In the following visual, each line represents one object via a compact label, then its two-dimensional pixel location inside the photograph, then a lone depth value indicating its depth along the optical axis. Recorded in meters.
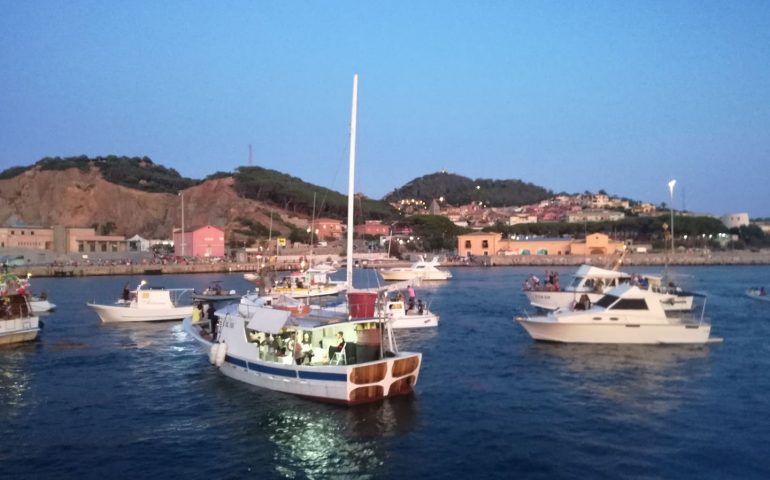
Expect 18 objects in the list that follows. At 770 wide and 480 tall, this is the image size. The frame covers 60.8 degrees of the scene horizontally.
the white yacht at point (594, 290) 33.28
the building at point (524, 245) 103.94
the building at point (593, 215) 164.75
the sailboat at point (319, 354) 16.42
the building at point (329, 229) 128.50
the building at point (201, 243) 101.94
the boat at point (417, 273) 67.62
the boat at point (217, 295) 40.75
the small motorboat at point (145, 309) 34.44
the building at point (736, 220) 146.56
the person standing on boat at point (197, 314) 25.86
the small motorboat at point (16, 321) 26.41
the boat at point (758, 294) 41.73
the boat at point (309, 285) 43.09
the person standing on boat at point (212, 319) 22.98
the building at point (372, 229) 135.62
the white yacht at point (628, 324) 23.94
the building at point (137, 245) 108.94
